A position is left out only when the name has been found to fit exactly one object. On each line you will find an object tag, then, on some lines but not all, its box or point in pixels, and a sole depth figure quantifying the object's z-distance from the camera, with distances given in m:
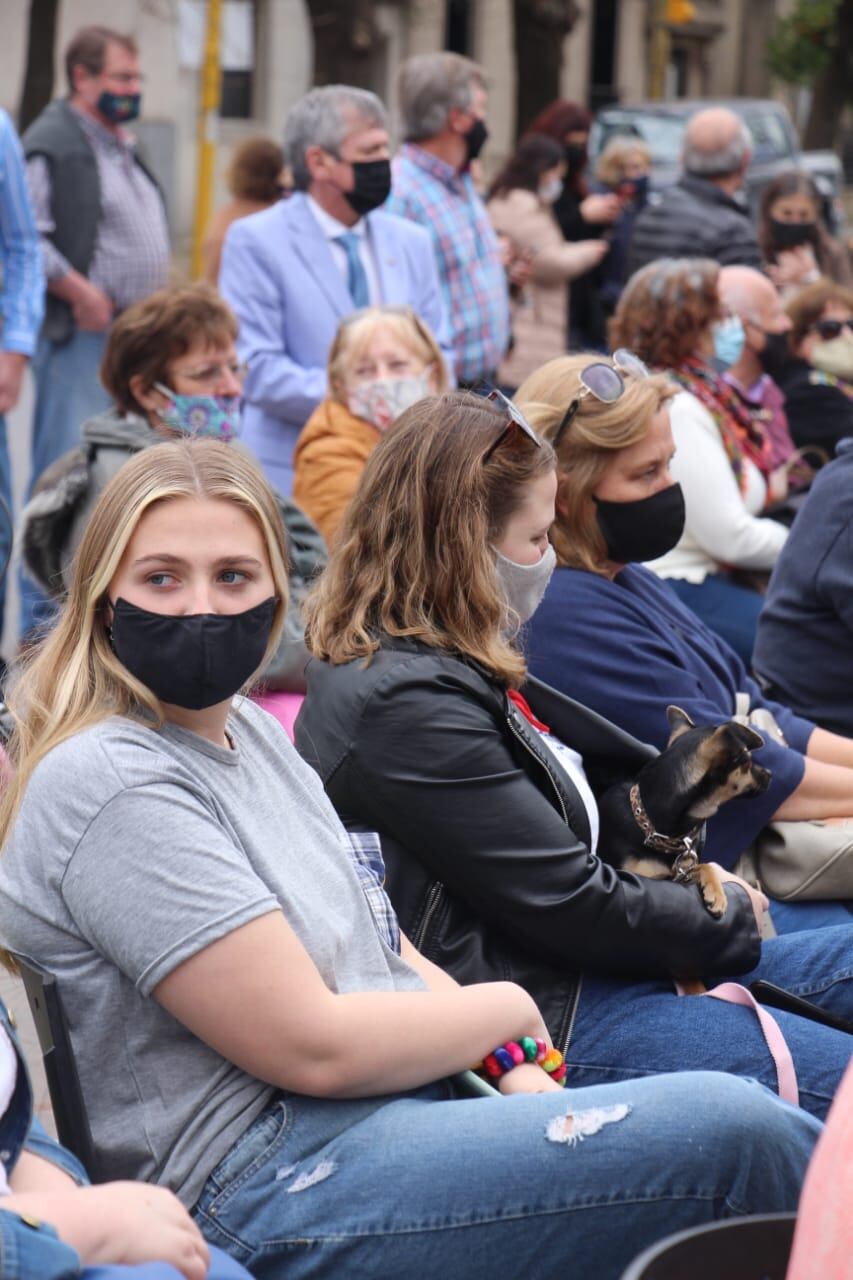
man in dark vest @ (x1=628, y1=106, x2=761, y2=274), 16.11
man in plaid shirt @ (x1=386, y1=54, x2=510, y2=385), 13.53
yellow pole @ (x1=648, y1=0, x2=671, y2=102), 68.87
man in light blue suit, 11.48
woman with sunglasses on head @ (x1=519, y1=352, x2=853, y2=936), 6.86
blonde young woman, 4.13
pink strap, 5.27
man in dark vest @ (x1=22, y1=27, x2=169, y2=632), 13.32
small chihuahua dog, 5.98
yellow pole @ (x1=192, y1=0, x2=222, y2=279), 29.58
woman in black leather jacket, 5.30
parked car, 37.34
